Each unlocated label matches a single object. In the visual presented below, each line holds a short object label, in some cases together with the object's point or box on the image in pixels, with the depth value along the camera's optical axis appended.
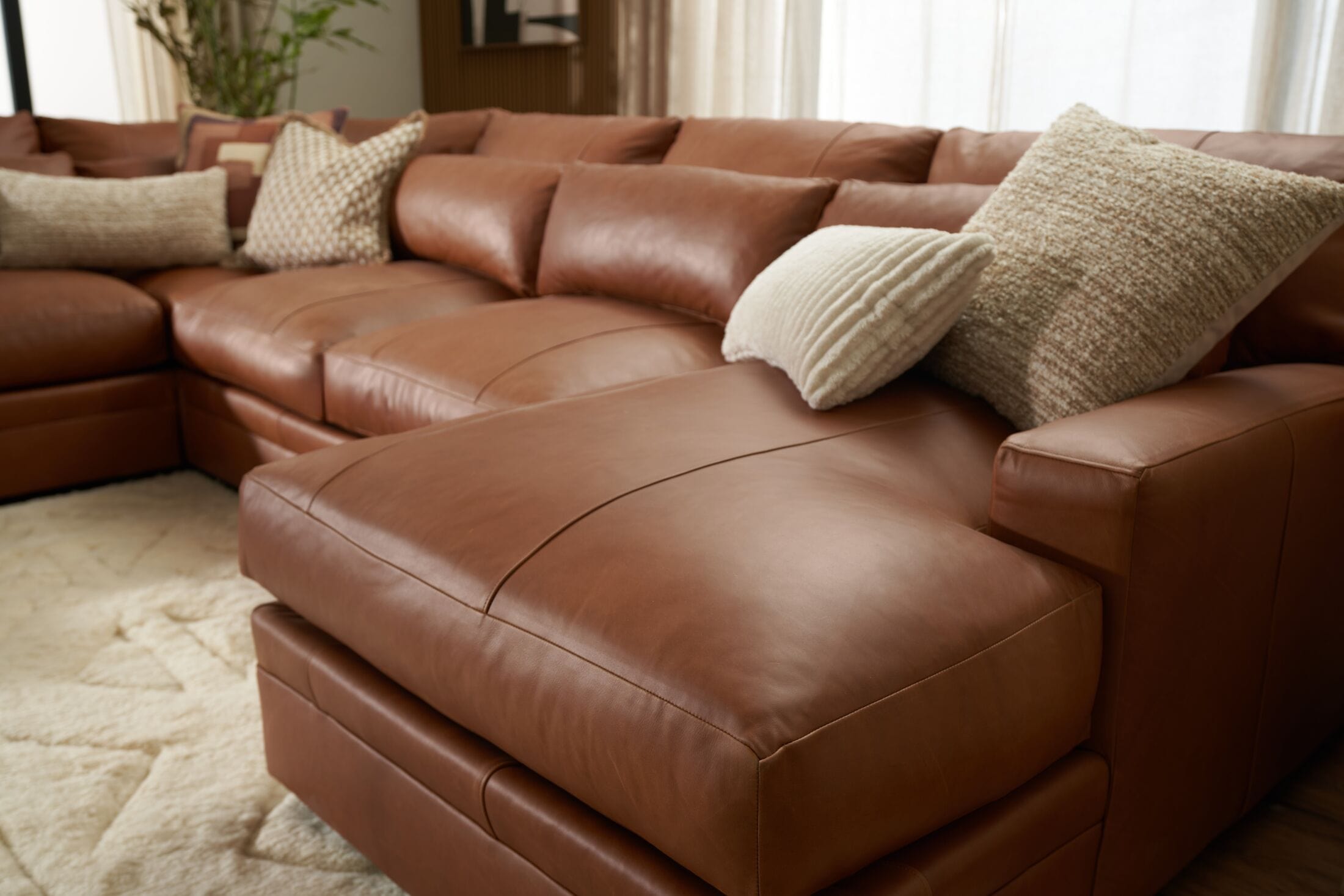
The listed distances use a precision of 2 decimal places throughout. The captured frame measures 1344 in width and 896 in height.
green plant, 4.02
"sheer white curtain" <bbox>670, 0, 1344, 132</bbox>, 2.46
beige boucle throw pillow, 1.27
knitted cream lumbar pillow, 2.74
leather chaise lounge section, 0.82
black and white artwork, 4.39
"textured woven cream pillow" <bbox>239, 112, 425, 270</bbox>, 2.76
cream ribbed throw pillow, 1.34
